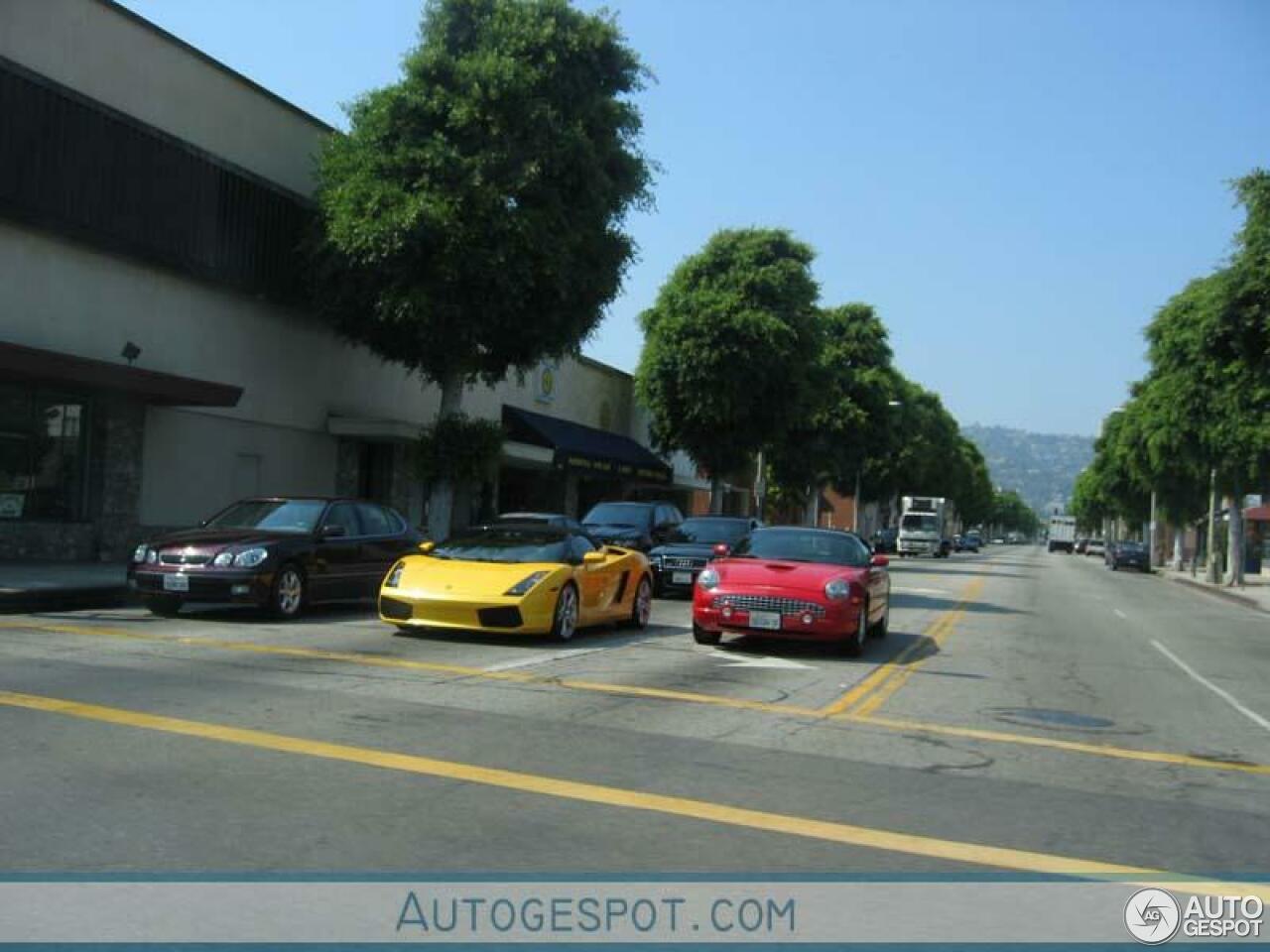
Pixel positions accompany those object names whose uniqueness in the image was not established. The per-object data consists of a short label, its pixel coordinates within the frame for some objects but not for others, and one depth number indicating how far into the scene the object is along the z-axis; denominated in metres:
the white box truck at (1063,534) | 113.00
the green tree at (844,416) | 51.72
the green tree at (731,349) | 39.78
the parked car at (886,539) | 62.34
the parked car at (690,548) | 20.89
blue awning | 35.22
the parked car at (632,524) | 22.41
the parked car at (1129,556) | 59.88
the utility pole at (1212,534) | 44.66
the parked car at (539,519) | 18.72
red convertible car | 12.70
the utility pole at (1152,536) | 67.71
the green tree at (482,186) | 22.55
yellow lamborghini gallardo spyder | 12.39
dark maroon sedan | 13.62
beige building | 19.02
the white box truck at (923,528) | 67.69
